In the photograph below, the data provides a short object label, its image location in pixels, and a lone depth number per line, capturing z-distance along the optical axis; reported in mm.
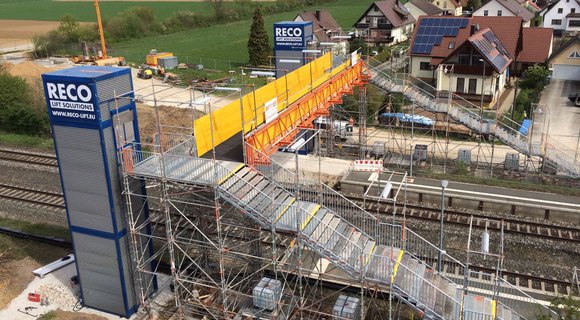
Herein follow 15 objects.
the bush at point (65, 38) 76062
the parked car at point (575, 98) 45069
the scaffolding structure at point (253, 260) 16031
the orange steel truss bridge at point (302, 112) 21436
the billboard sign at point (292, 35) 32656
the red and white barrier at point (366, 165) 29811
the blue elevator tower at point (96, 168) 16672
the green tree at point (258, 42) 61969
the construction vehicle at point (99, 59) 64625
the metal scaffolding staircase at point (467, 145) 29719
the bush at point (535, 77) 48281
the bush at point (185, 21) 101438
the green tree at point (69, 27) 81250
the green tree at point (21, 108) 38938
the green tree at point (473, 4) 99025
